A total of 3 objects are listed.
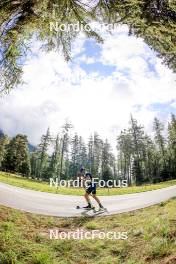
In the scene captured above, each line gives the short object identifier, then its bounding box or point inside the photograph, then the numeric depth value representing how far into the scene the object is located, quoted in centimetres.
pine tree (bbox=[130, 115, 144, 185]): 1482
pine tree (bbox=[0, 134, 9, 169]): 2080
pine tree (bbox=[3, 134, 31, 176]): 1570
